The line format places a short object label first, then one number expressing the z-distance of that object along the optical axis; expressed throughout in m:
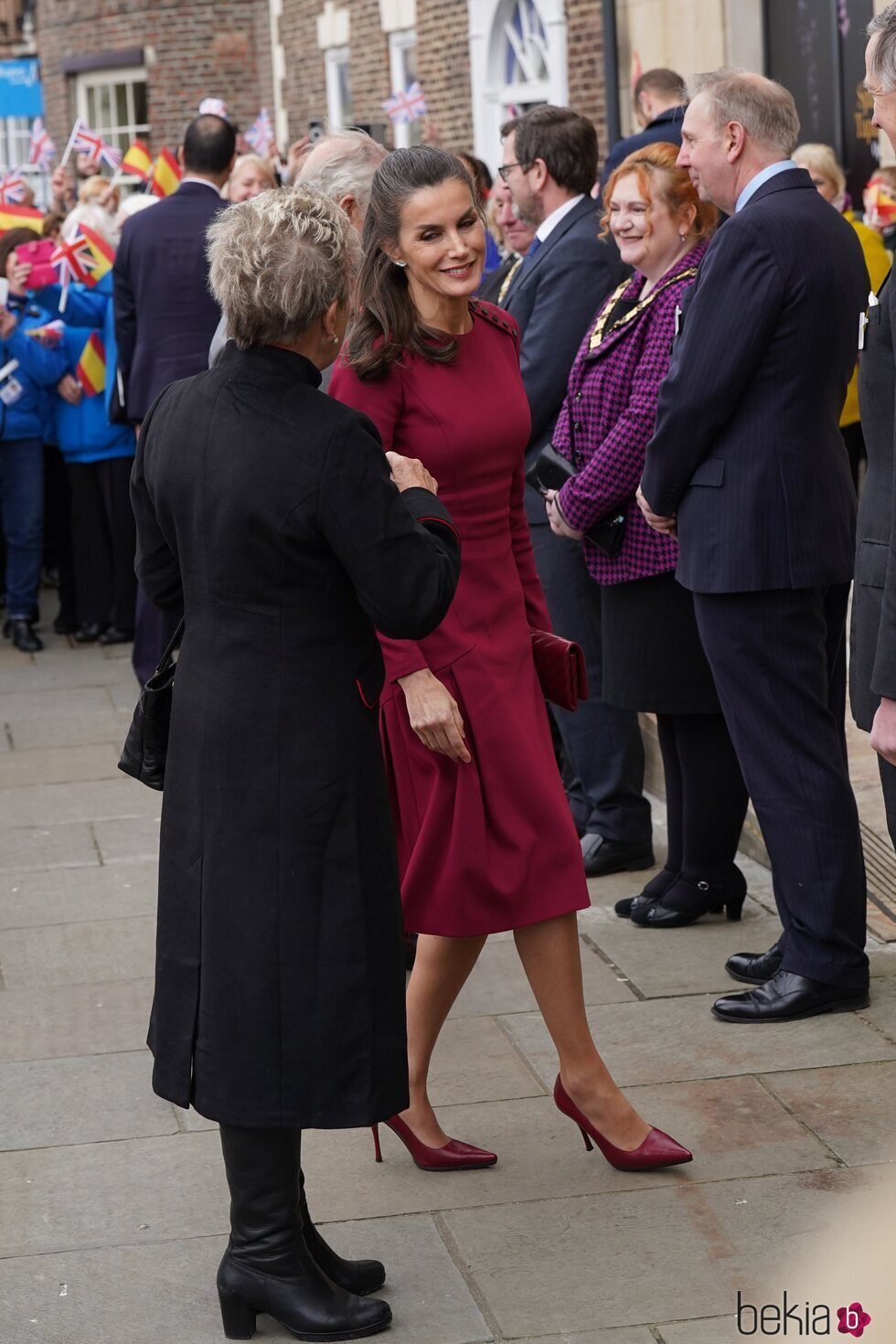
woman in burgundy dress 3.36
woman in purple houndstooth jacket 4.63
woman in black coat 2.71
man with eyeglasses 5.37
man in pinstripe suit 3.96
